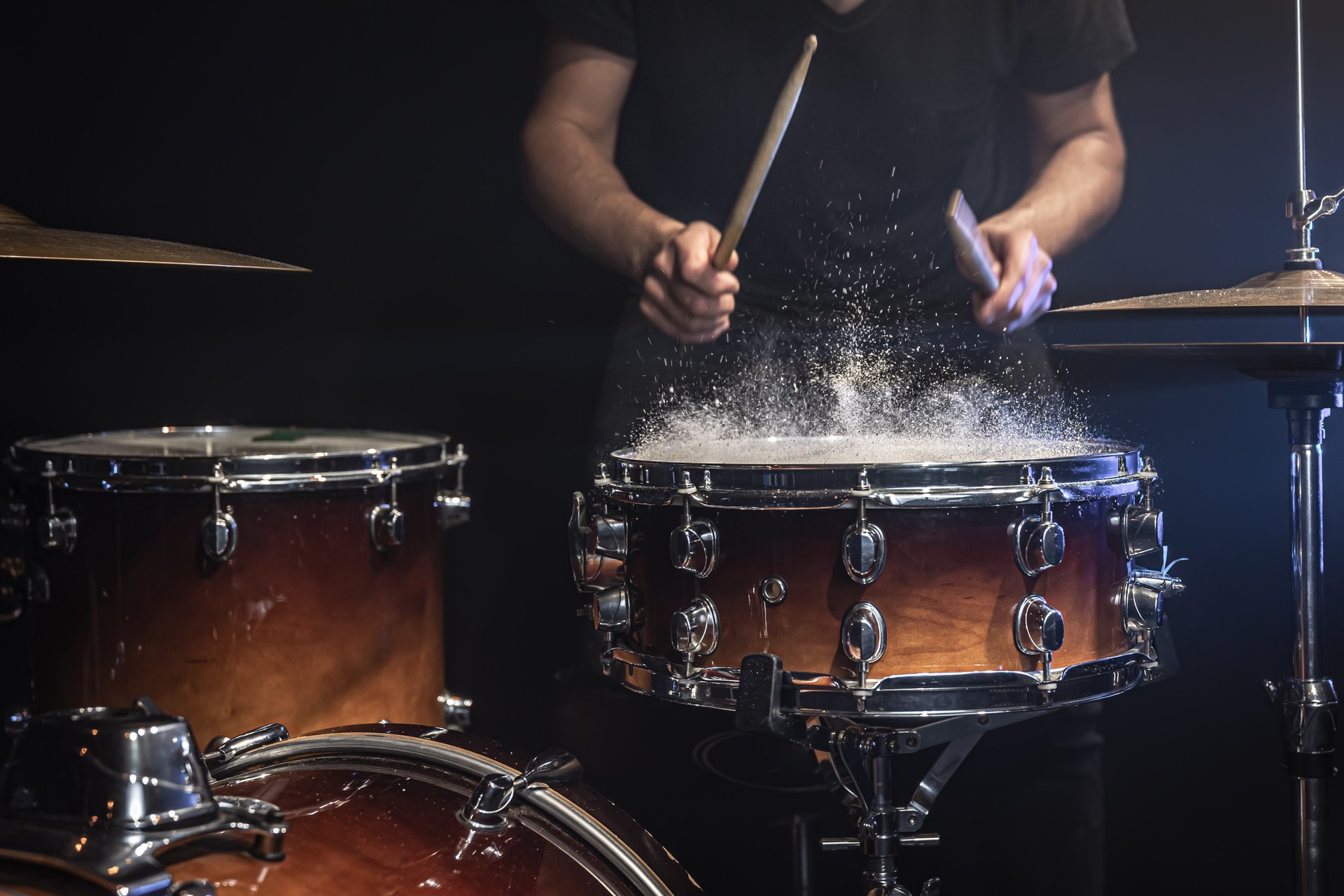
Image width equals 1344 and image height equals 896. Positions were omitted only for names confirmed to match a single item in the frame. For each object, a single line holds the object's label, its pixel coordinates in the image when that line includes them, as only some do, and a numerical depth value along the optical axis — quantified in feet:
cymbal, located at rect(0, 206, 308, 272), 5.04
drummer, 7.06
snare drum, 4.66
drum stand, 4.72
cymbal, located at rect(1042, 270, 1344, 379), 4.71
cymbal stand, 5.38
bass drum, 3.01
